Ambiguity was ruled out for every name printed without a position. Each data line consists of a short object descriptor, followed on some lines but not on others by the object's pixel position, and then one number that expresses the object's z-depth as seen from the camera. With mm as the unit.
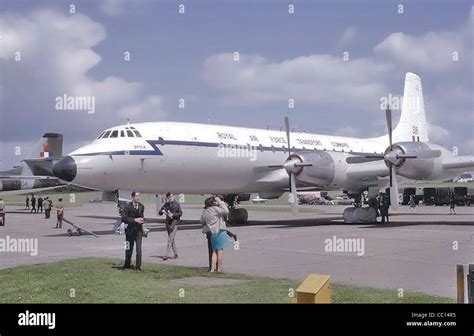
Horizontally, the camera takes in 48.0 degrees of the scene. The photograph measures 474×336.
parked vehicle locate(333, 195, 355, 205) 74688
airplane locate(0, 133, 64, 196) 54594
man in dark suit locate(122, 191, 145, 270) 13270
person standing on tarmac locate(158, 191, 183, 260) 15344
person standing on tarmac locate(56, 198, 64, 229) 28359
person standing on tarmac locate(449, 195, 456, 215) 40644
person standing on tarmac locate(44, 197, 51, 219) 40812
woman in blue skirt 12828
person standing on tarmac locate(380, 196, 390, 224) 28031
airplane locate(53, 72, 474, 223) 22781
